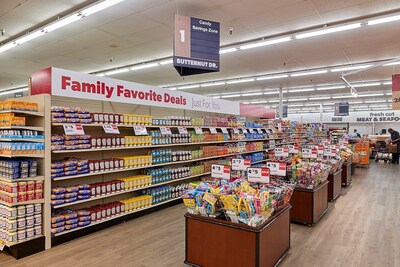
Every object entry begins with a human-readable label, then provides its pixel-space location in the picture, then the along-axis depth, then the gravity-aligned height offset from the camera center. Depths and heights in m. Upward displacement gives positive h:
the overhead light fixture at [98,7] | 5.04 +2.46
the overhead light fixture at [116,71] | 11.80 +2.70
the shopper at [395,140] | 13.65 -0.48
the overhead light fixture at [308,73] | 11.63 +2.59
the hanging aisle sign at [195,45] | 4.81 +1.60
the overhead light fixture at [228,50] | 8.32 +2.57
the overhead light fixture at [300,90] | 16.53 +2.56
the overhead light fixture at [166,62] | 10.14 +2.67
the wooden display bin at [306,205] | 4.72 -1.35
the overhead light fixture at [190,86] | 15.54 +2.66
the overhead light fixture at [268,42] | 7.50 +2.57
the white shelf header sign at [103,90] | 4.17 +0.77
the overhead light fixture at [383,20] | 5.91 +2.50
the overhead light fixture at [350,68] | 10.76 +2.57
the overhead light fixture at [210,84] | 14.74 +2.64
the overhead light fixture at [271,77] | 12.72 +2.60
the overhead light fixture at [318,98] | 20.70 +2.52
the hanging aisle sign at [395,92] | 9.43 +1.38
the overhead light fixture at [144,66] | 10.69 +2.68
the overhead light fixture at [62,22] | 5.73 +2.47
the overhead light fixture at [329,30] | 6.38 +2.51
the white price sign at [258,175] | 3.60 -0.61
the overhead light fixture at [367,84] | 14.74 +2.56
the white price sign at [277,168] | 4.11 -0.59
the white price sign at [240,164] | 4.10 -0.52
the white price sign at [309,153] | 5.89 -0.50
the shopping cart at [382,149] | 14.80 -1.02
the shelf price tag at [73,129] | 4.05 +0.03
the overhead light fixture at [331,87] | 15.65 +2.59
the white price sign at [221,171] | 3.78 -0.58
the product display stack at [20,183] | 3.64 -0.72
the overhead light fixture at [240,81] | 13.77 +2.61
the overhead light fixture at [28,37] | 6.89 +2.55
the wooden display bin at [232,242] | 2.84 -1.27
